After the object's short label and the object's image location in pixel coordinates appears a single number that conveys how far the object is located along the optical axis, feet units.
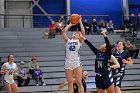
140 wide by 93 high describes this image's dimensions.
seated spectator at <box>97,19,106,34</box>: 70.26
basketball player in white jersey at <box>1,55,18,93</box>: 37.96
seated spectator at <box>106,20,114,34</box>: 71.97
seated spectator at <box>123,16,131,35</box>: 74.73
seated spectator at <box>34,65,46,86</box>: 48.73
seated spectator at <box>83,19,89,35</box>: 70.02
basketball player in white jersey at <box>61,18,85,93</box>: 27.40
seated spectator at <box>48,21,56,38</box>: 66.33
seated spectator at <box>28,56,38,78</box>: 49.91
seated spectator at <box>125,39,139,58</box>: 59.50
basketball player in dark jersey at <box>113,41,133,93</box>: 29.32
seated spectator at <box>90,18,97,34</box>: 70.64
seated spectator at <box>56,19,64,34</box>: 66.03
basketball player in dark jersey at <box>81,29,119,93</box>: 26.06
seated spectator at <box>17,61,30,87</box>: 47.75
